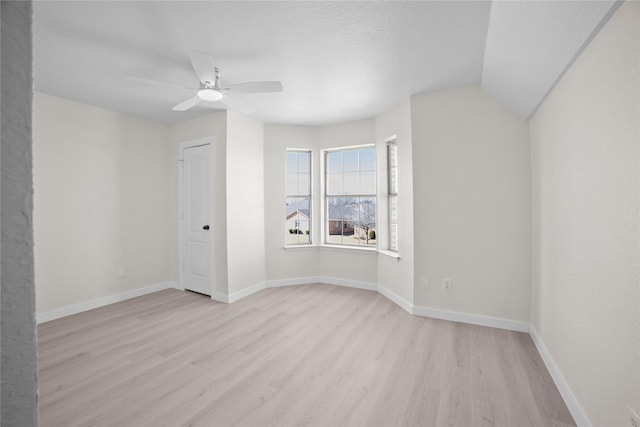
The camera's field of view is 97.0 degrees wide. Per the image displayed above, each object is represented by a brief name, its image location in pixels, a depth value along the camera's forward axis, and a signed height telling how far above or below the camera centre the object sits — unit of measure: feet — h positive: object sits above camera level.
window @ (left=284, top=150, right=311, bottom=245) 14.78 +0.79
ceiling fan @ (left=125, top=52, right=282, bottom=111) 6.93 +3.48
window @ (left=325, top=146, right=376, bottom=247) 13.85 +0.84
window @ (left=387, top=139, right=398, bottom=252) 12.64 +0.96
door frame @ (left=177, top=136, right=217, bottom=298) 12.39 +1.44
